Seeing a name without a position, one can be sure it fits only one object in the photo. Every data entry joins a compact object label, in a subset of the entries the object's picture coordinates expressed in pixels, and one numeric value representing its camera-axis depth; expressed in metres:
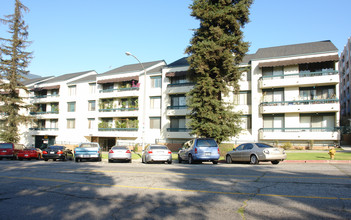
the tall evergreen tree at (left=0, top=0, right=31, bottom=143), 44.62
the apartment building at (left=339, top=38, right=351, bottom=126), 53.19
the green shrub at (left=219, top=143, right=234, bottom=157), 25.73
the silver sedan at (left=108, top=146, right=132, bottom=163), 21.88
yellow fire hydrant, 18.70
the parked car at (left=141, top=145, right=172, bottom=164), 19.86
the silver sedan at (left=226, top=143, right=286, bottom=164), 16.94
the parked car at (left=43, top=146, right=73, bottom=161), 27.22
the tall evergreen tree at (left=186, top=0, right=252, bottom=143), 27.11
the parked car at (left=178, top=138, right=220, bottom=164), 18.77
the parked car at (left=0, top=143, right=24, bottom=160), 30.12
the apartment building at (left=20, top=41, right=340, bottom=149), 32.59
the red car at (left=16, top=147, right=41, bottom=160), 29.81
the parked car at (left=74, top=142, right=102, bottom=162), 22.70
